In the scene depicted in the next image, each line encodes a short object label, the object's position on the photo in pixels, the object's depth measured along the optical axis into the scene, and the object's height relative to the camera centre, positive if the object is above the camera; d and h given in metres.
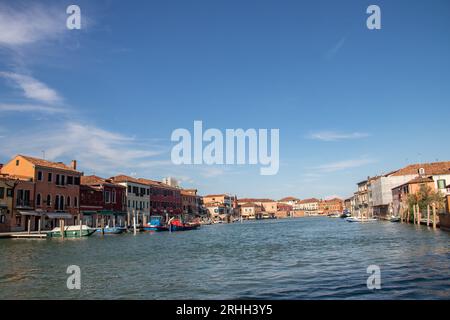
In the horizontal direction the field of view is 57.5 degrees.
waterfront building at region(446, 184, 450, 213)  35.55 +0.52
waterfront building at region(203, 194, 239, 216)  120.78 +1.89
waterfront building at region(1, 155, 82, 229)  42.12 +2.15
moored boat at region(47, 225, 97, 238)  38.59 -2.07
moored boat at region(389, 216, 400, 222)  60.59 -1.63
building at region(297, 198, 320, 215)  197.70 -0.97
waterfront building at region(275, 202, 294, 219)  185.38 -1.07
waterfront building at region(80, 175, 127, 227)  50.81 +1.13
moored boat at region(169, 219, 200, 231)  56.04 -2.36
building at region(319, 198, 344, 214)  185.73 +1.13
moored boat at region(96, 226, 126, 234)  45.06 -2.21
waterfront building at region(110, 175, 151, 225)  60.32 +2.17
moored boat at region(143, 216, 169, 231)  53.75 -2.19
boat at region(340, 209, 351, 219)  120.04 -1.70
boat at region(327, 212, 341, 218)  144.73 -2.57
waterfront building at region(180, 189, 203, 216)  84.12 +1.53
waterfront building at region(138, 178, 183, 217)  68.75 +1.92
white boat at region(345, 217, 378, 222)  73.84 -2.11
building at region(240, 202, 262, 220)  158.75 -0.81
